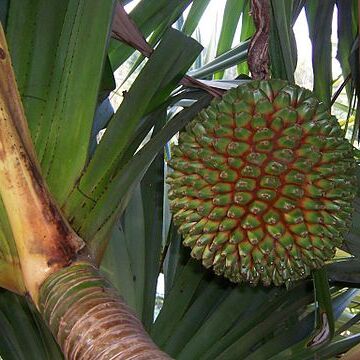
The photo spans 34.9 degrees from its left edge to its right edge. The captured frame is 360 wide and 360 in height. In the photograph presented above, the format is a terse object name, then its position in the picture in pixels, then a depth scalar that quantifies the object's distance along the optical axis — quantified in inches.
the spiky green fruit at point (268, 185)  26.8
